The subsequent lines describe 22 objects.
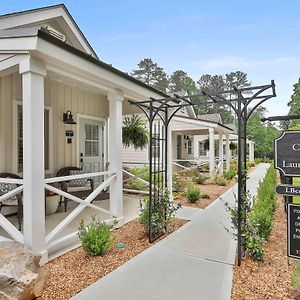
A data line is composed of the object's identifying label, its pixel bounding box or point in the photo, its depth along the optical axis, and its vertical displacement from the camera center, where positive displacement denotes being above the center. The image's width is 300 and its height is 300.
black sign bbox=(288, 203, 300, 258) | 2.58 -0.88
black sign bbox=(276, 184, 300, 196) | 2.54 -0.47
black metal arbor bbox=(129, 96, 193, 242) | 4.43 -1.06
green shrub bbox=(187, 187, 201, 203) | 7.45 -1.49
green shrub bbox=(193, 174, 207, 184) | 11.54 -1.61
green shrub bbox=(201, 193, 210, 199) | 8.36 -1.71
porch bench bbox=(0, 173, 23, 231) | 4.32 -0.94
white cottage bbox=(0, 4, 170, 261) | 3.29 +0.69
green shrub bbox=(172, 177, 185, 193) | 9.27 -1.57
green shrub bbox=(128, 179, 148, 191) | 9.15 -1.51
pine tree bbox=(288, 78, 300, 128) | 33.94 +6.83
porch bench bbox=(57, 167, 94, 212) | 6.08 -1.04
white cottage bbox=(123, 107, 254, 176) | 12.89 +0.15
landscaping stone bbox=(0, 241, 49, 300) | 2.41 -1.31
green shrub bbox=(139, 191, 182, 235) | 4.51 -1.29
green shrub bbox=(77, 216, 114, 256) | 3.66 -1.39
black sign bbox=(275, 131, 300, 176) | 2.62 -0.09
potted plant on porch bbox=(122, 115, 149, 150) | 8.78 +0.47
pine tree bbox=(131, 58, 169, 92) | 47.22 +13.67
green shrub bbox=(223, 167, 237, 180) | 12.99 -1.58
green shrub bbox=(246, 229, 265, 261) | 3.61 -1.48
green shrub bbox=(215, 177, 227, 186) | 11.20 -1.66
